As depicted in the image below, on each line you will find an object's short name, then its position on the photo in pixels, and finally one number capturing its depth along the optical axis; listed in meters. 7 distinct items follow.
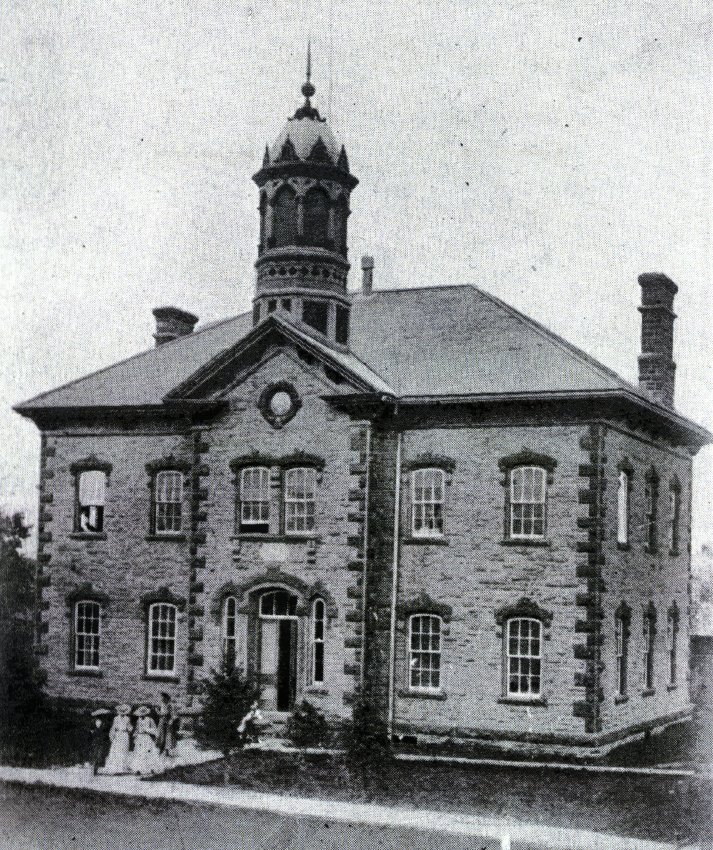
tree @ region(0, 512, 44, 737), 29.52
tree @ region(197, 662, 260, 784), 23.58
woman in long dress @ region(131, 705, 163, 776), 22.25
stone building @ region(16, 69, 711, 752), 25.92
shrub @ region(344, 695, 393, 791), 23.34
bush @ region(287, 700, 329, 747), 24.97
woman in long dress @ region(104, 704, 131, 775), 22.14
